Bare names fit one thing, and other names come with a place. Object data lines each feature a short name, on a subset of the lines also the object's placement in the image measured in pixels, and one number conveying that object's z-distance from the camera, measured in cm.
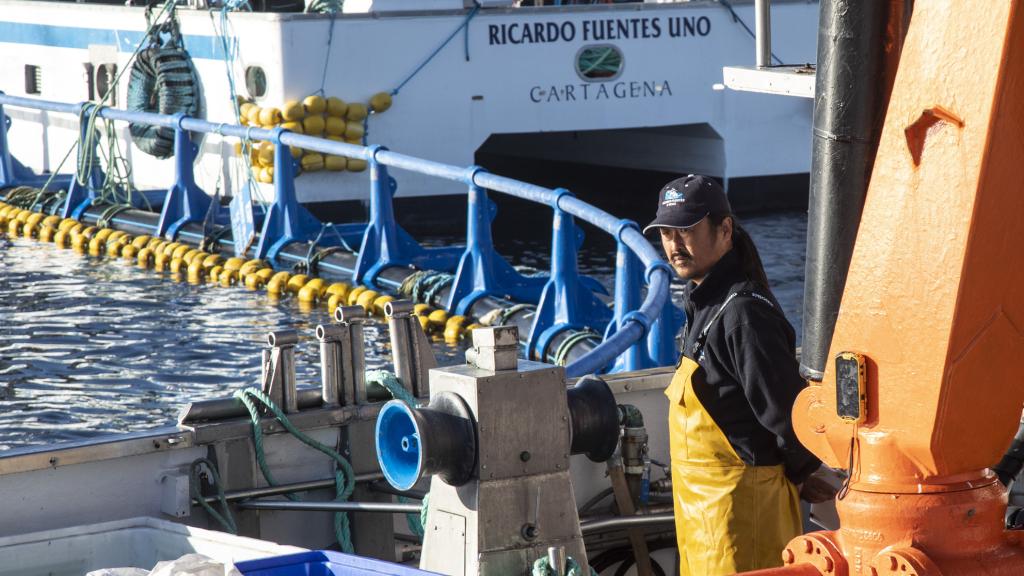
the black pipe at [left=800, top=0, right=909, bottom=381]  667
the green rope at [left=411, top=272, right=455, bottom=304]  2479
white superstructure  3530
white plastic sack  713
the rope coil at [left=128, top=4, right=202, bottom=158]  3771
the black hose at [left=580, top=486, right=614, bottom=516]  1090
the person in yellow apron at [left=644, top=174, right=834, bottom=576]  777
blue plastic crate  749
